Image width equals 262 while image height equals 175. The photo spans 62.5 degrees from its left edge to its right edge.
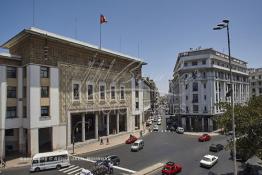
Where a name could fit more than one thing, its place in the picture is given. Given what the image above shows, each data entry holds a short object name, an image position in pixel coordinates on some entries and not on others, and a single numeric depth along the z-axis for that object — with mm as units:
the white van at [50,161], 33812
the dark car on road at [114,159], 35094
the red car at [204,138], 55378
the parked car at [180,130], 67750
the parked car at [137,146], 45494
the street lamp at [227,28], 21859
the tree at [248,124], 24109
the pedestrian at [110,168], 31225
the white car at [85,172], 28234
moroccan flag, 54594
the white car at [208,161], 32969
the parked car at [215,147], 43472
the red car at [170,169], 29812
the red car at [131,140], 53972
